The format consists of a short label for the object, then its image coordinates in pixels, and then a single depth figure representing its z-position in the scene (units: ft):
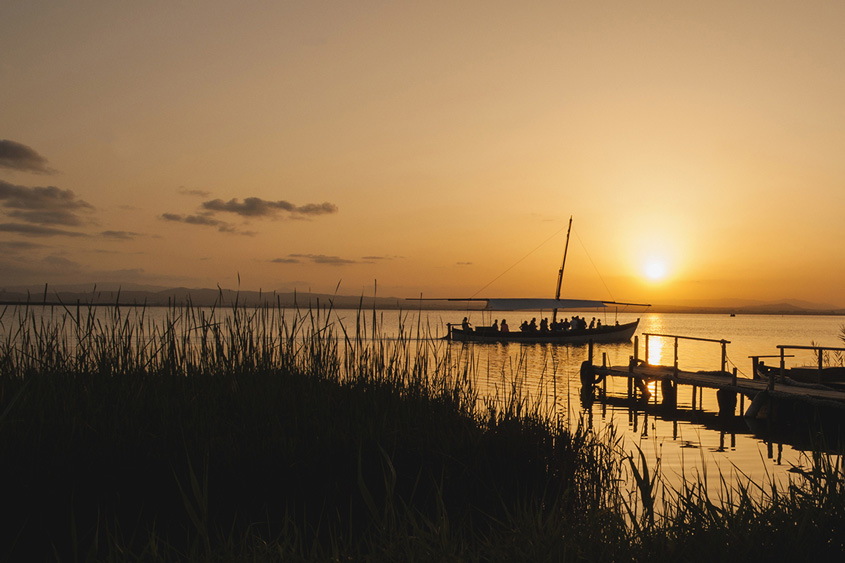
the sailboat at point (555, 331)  150.96
